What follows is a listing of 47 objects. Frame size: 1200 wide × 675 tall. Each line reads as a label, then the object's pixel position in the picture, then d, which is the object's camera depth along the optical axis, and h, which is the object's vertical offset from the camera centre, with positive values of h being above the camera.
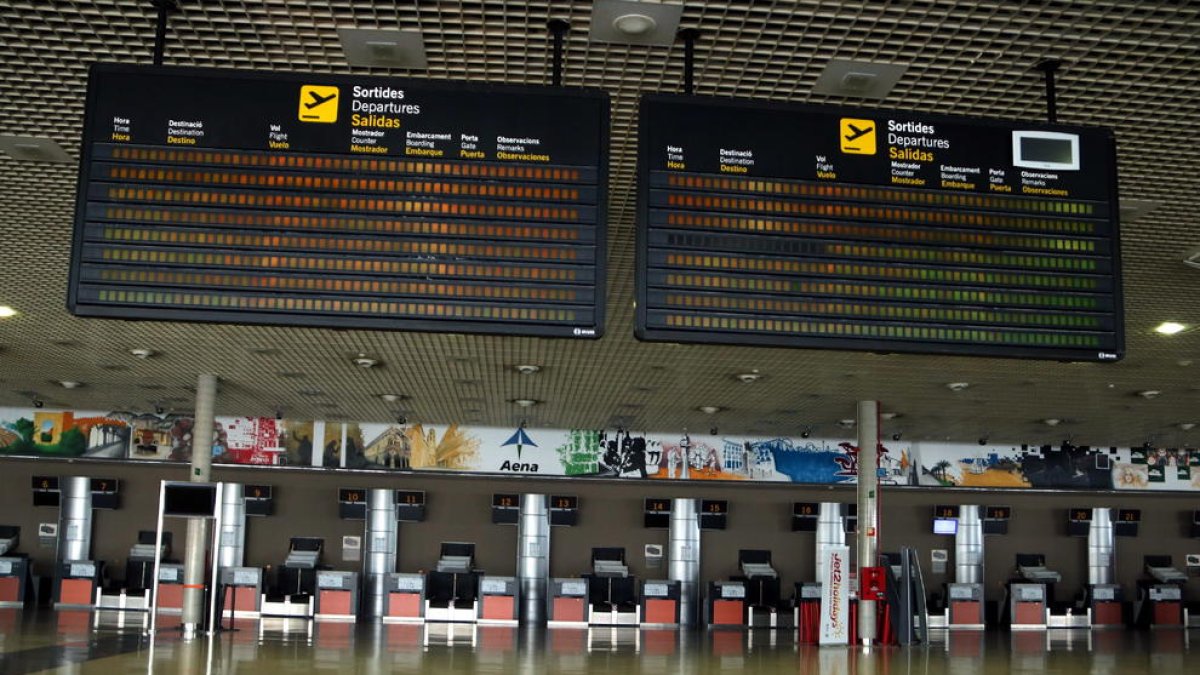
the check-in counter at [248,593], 21.44 -1.69
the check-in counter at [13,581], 21.55 -1.57
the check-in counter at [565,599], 21.91 -1.71
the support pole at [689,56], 5.38 +2.07
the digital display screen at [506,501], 22.62 +0.05
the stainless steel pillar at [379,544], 22.52 -0.81
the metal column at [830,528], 23.45 -0.34
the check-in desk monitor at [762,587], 22.70 -1.47
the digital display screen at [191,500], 13.80 -0.03
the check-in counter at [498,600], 21.67 -1.74
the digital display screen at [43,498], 22.30 -0.07
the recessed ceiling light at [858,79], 5.82 +2.15
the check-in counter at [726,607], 22.47 -1.84
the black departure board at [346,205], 5.16 +1.28
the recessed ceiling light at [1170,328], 12.07 +1.93
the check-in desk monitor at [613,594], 22.16 -1.63
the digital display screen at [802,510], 23.34 +0.00
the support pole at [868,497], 16.12 +0.20
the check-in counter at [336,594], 21.48 -1.68
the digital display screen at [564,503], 22.67 +0.04
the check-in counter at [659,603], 22.25 -1.77
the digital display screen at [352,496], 22.41 +0.09
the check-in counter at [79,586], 21.62 -1.64
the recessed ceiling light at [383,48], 5.50 +2.12
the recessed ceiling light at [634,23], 5.22 +2.16
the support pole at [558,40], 5.30 +2.09
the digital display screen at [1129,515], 24.36 +0.04
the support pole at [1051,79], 5.68 +2.09
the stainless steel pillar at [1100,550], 24.41 -0.68
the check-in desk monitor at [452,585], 21.84 -1.52
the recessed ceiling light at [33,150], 7.34 +2.15
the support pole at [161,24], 5.22 +2.08
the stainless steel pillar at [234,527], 22.45 -0.54
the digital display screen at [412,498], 22.45 +0.07
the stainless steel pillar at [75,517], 22.39 -0.41
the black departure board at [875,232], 5.28 +1.26
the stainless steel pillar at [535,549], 22.80 -0.85
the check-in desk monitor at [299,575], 21.81 -1.37
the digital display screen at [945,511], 23.86 +0.04
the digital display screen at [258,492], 22.34 +0.12
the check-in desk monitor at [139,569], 21.77 -1.32
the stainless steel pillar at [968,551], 24.09 -0.74
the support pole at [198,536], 14.71 -0.47
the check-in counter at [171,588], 21.89 -1.66
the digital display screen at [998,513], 23.95 +0.02
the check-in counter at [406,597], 21.72 -1.73
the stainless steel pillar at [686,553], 23.02 -0.87
